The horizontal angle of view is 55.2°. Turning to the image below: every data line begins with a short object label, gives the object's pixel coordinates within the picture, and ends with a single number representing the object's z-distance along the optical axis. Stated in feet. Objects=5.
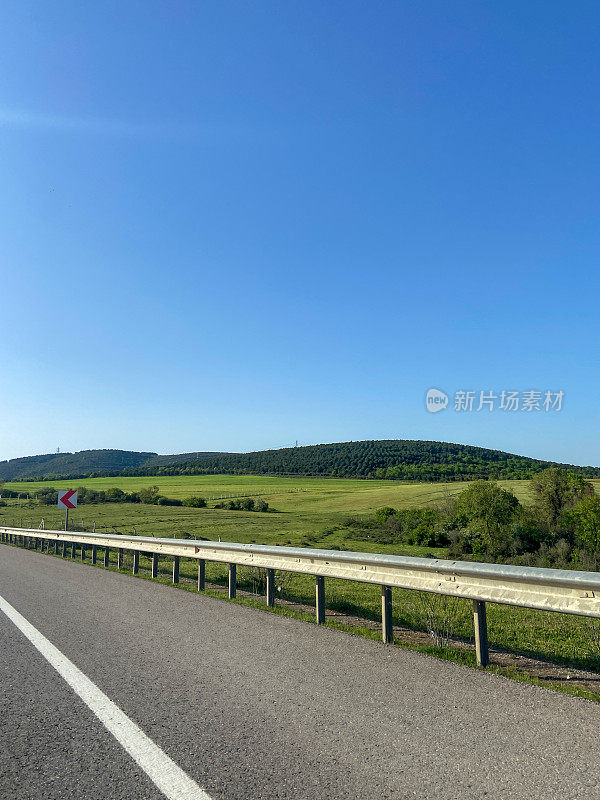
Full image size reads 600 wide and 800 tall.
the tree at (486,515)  156.87
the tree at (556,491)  177.78
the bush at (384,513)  204.54
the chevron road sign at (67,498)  75.41
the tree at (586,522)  154.40
